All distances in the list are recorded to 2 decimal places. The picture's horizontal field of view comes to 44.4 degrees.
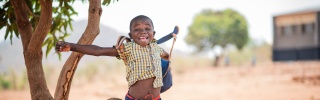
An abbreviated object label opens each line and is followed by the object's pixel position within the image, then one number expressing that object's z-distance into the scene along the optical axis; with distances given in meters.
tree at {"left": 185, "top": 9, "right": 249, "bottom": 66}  32.31
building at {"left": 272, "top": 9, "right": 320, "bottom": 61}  24.48
